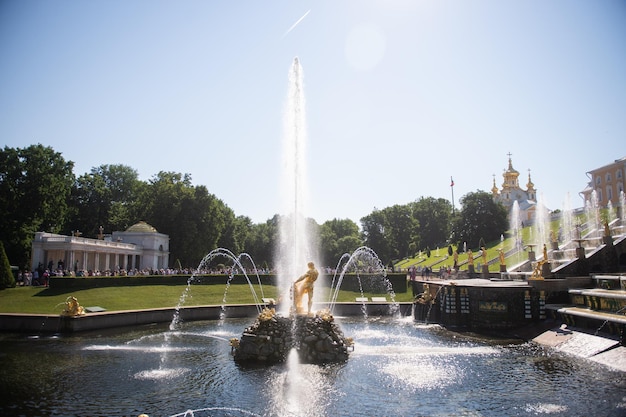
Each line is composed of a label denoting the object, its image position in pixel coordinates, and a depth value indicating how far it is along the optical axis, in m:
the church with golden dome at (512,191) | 99.12
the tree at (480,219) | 79.06
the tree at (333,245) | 88.12
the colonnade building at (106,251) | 45.25
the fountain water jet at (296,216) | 21.91
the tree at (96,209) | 70.25
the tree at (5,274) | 35.31
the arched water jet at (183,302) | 26.75
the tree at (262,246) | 89.25
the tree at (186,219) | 61.75
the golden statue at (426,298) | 29.03
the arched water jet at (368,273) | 40.31
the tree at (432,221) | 103.50
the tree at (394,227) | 97.69
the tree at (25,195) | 48.84
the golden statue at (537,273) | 23.95
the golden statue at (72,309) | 23.92
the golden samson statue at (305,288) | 18.89
